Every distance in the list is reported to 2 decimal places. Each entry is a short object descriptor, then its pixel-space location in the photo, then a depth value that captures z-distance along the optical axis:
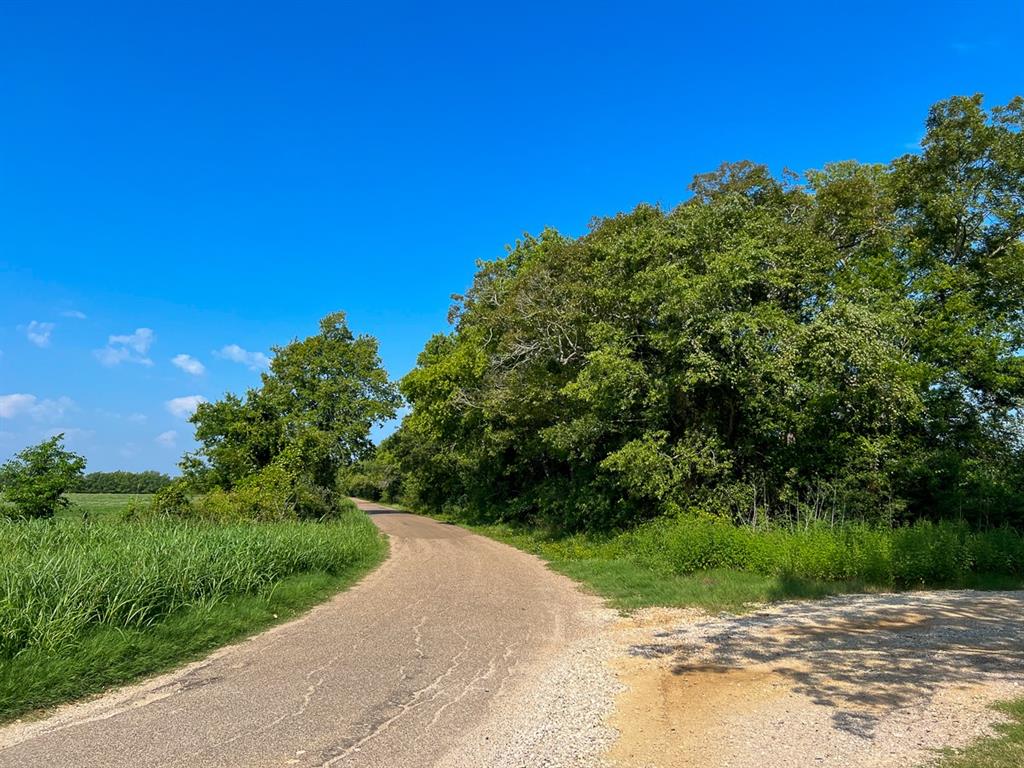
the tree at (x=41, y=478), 18.09
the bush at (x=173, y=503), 18.74
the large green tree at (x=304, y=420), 24.30
